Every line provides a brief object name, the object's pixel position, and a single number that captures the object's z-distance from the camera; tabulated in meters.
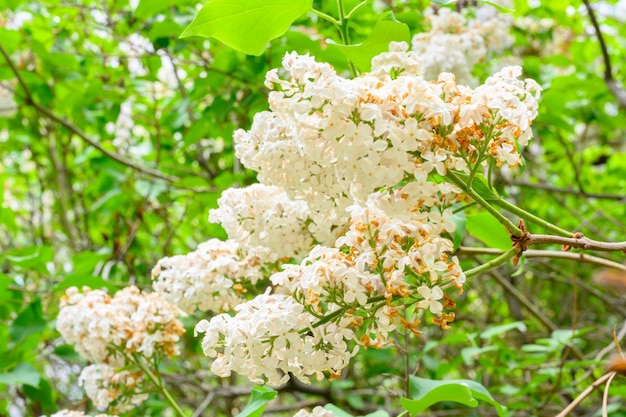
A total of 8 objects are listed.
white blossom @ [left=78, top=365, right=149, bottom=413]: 0.97
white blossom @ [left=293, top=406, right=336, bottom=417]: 0.82
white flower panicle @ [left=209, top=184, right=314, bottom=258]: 0.84
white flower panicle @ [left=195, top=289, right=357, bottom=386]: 0.75
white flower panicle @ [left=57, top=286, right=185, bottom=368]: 0.95
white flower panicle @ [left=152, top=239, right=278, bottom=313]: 0.90
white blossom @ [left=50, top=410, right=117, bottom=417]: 0.94
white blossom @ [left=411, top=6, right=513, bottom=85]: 1.14
